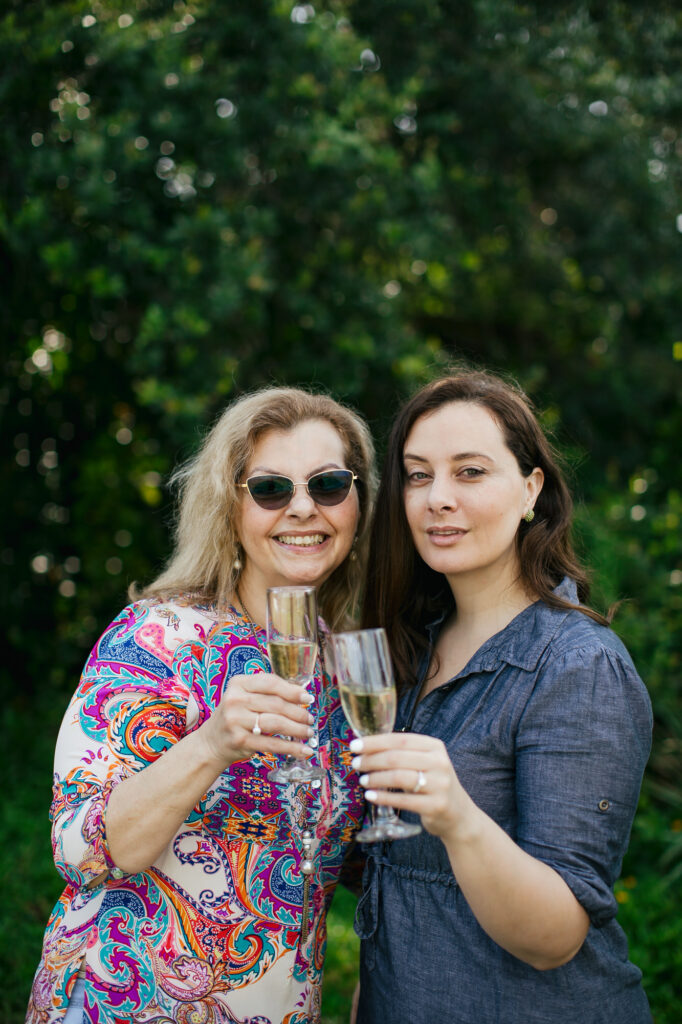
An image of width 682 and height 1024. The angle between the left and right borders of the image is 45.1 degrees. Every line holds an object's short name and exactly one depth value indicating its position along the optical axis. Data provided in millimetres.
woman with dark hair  1651
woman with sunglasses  1903
